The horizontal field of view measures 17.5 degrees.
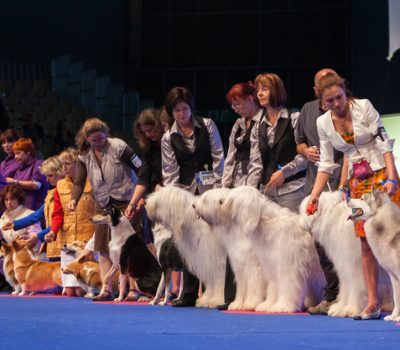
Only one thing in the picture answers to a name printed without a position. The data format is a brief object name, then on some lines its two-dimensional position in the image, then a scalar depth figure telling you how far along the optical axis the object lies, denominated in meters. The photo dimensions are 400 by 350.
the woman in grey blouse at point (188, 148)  9.88
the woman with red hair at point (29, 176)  13.32
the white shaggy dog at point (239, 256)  8.90
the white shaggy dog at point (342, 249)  8.05
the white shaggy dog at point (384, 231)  7.40
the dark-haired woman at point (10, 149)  13.76
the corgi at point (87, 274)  11.76
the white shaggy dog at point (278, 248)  8.61
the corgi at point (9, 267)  12.74
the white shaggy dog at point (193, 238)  9.49
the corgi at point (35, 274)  12.47
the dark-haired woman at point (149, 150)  10.56
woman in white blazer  7.69
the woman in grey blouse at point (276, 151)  9.21
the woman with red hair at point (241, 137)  9.51
